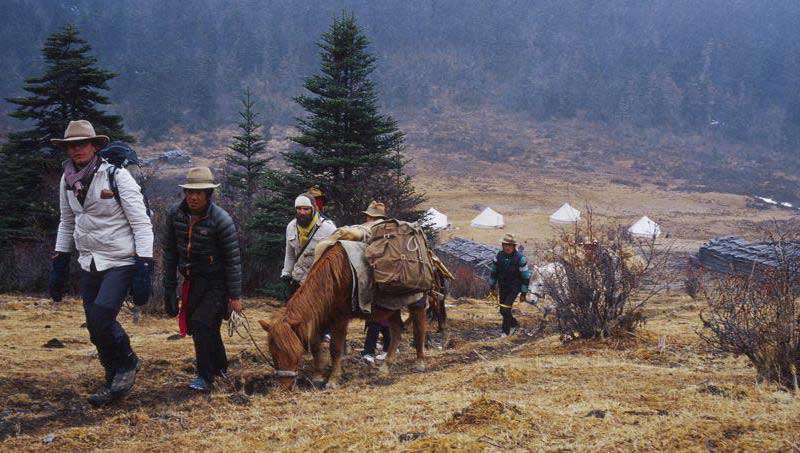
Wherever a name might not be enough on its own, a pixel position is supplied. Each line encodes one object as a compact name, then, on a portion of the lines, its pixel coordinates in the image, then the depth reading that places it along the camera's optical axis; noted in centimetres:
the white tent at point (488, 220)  3469
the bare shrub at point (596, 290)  808
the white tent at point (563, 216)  3416
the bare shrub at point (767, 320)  517
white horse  1536
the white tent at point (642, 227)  3055
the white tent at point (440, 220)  3231
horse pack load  626
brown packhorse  536
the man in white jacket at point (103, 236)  468
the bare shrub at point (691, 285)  1567
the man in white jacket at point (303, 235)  688
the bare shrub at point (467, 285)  1848
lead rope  551
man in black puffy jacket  517
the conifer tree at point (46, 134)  1584
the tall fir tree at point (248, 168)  2341
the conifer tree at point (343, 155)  1471
